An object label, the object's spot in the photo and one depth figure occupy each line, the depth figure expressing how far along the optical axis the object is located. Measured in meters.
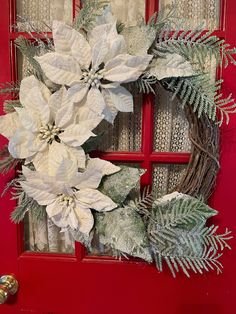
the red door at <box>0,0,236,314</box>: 0.90
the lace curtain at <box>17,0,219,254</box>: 0.87
